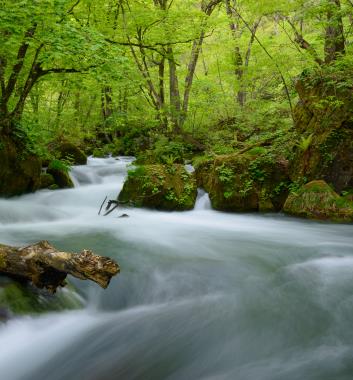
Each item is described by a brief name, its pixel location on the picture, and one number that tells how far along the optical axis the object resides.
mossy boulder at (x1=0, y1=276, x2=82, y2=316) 3.30
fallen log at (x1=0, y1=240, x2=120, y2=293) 3.04
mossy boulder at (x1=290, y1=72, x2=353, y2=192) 8.48
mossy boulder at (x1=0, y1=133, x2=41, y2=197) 9.19
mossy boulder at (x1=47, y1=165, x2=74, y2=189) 11.38
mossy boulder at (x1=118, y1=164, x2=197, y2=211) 9.30
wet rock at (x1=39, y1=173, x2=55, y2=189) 10.96
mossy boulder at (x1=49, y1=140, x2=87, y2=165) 13.62
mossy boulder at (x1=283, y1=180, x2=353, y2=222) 7.84
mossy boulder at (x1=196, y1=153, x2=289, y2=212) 9.14
